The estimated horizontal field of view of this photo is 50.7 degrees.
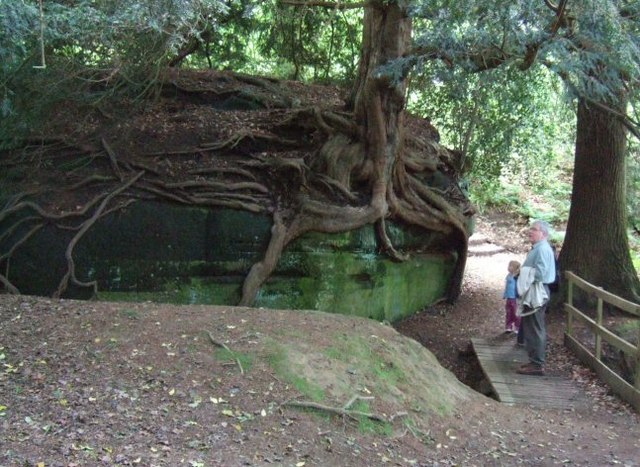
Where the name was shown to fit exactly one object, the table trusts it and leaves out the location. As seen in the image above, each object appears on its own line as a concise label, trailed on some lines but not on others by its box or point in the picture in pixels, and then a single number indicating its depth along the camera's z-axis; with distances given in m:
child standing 9.82
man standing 8.32
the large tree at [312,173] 9.47
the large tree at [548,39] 6.54
